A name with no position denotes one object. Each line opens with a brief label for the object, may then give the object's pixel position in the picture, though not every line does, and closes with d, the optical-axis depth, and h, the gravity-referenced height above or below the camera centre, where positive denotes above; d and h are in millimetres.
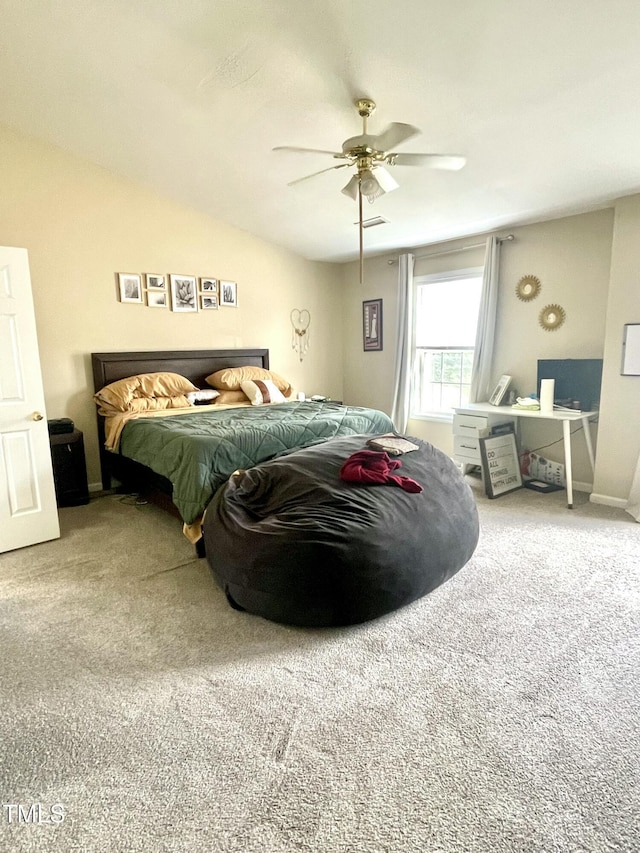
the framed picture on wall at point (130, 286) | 4441 +621
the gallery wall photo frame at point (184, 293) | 4797 +601
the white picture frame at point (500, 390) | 4520 -418
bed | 2947 -620
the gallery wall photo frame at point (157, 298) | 4648 +526
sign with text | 4156 -1074
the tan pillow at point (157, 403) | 4219 -487
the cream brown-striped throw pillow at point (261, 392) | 4781 -437
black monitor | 4023 -293
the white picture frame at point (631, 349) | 3615 -26
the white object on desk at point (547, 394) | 3959 -402
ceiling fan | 2376 +1050
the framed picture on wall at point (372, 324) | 5938 +310
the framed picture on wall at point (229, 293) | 5184 +637
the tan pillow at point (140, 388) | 4207 -354
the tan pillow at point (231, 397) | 4770 -484
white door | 2965 -474
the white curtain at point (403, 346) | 5379 +25
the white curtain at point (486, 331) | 4562 +164
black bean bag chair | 2123 -933
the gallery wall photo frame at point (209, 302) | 5035 +528
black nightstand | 3850 -986
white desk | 3793 -585
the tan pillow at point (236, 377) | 4895 -291
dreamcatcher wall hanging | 5961 +247
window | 5066 +103
